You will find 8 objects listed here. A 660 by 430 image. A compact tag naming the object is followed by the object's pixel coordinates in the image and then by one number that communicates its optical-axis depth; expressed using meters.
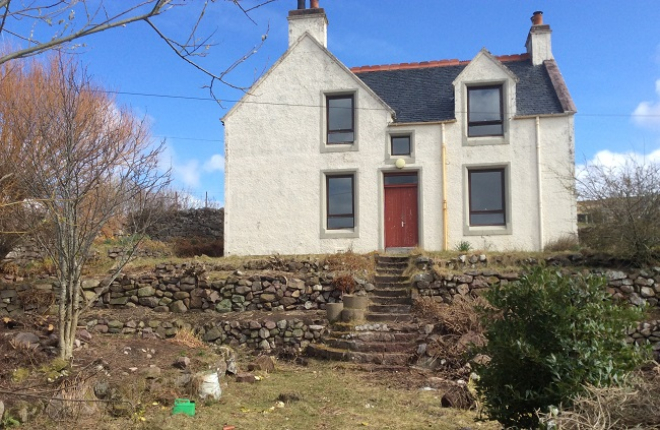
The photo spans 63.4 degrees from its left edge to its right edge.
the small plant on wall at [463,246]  15.23
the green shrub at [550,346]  4.16
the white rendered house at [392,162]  15.62
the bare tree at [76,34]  3.30
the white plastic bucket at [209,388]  7.38
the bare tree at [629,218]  11.99
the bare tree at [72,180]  8.03
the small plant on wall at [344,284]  12.84
